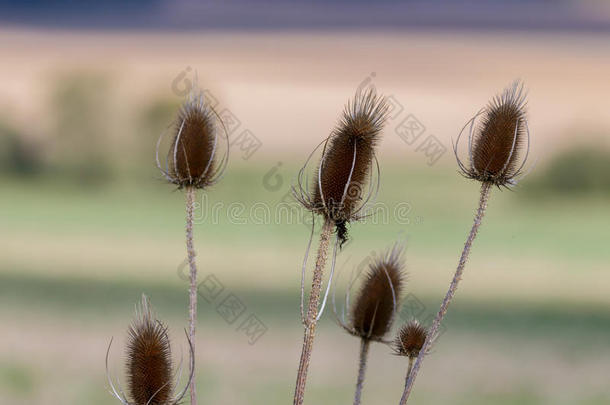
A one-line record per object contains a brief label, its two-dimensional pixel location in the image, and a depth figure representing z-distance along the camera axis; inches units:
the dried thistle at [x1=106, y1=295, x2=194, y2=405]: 184.4
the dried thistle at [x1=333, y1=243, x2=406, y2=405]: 216.8
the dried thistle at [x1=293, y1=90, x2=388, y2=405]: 187.9
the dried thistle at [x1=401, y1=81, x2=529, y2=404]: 192.9
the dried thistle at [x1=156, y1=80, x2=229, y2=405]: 188.4
